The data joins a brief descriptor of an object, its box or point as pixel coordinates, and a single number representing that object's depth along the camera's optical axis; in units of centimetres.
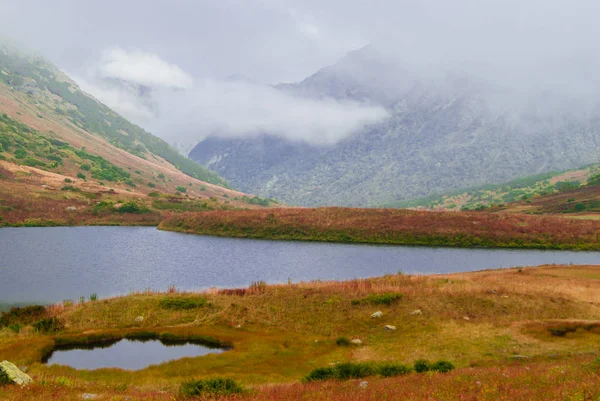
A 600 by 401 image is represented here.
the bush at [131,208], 14812
